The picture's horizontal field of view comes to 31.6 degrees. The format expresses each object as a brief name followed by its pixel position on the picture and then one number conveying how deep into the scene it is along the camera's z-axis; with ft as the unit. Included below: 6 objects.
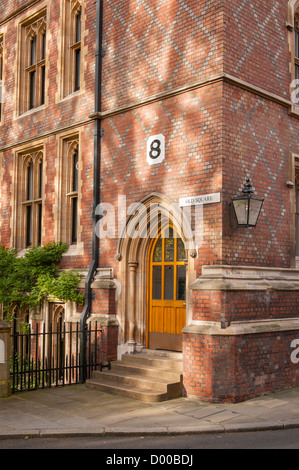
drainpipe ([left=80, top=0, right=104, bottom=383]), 34.88
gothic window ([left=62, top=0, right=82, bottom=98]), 40.63
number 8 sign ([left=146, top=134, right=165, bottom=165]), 31.63
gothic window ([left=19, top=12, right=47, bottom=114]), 44.21
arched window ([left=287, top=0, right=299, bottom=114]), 33.53
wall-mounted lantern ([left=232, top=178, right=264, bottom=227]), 27.63
